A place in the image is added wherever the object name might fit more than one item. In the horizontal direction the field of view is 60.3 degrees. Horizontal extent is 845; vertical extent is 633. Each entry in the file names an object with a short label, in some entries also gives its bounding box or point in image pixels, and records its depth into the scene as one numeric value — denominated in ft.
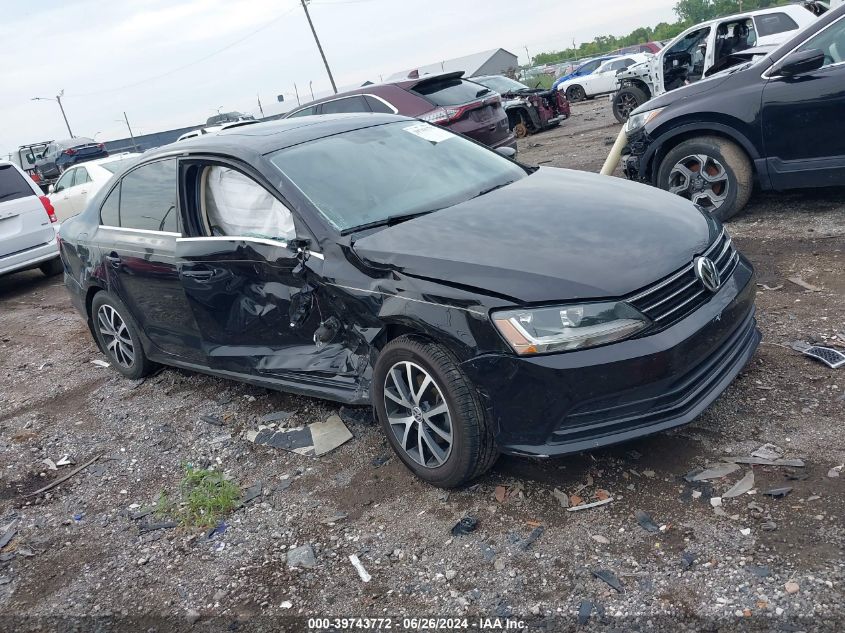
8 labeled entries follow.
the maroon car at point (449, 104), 33.45
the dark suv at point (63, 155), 87.86
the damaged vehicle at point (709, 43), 37.29
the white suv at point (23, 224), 31.09
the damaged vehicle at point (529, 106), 53.57
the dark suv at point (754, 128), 18.60
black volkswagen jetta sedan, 9.58
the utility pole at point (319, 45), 130.93
